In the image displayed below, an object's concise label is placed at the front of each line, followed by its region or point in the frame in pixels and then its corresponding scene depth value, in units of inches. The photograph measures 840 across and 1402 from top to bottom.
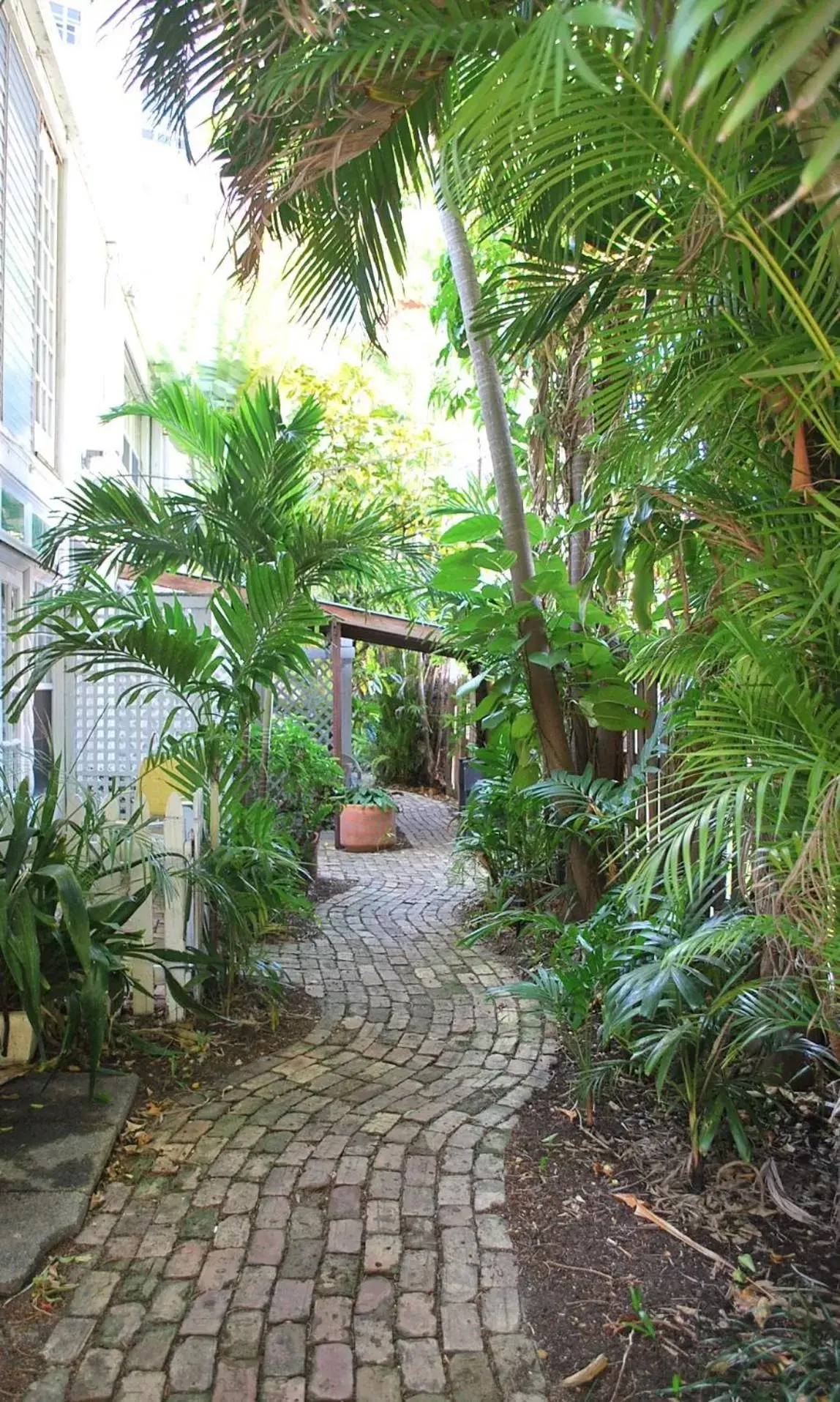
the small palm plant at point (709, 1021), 98.2
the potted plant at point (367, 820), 351.9
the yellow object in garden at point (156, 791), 184.9
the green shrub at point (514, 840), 188.9
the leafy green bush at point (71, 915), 118.5
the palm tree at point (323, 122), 91.2
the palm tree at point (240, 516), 179.6
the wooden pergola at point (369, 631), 363.6
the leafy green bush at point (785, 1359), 71.0
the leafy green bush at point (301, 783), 267.0
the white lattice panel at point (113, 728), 221.9
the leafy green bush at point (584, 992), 119.6
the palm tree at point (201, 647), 155.3
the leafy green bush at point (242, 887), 155.6
